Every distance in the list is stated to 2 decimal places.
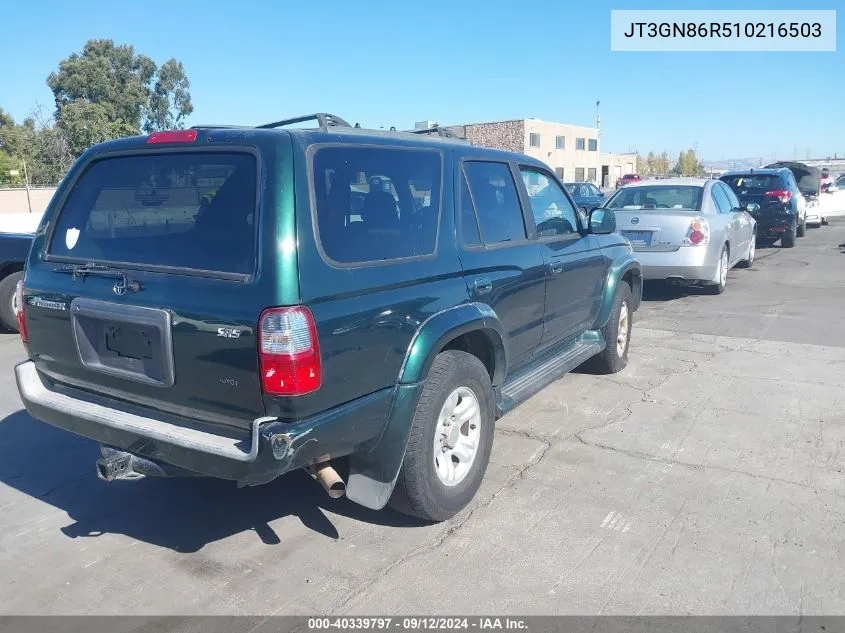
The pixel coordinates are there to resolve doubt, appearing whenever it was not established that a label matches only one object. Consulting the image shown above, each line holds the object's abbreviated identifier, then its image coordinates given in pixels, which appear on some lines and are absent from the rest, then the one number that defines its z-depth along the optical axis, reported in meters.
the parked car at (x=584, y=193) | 25.02
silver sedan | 9.19
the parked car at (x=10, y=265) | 8.06
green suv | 2.84
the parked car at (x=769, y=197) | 14.73
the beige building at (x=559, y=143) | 62.28
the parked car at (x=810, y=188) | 21.14
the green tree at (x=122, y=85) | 52.66
